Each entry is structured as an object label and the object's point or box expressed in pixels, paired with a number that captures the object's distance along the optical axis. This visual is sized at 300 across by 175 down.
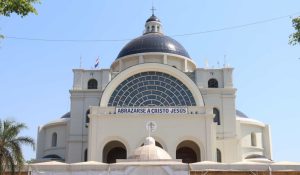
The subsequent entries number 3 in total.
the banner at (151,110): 40.62
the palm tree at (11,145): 28.59
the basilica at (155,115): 40.28
